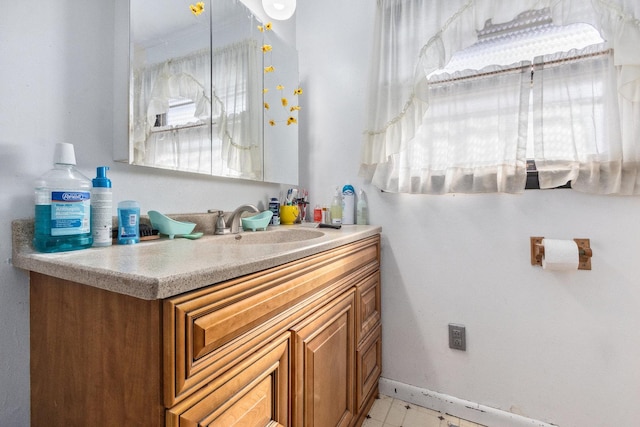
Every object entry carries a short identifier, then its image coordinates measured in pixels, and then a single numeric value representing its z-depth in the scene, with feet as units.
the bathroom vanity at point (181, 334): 1.53
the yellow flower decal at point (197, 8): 3.46
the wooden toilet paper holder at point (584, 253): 3.71
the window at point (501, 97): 3.44
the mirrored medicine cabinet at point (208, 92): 2.95
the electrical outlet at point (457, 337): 4.41
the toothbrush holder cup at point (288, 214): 5.01
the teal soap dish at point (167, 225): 3.06
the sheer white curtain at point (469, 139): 3.87
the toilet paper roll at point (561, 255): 3.56
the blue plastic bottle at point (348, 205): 5.04
